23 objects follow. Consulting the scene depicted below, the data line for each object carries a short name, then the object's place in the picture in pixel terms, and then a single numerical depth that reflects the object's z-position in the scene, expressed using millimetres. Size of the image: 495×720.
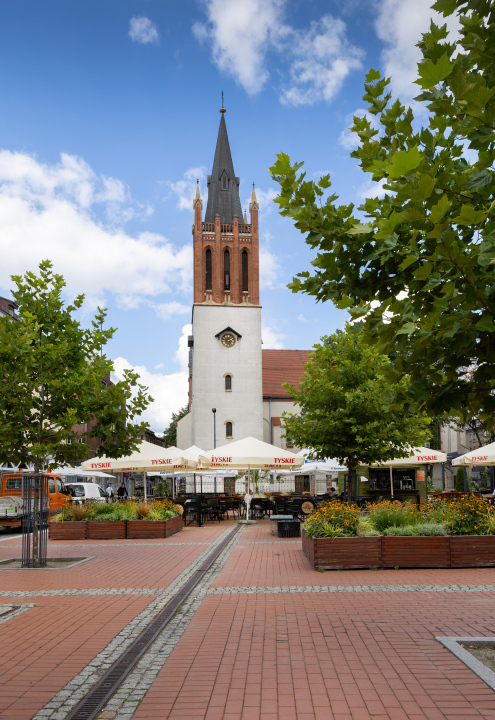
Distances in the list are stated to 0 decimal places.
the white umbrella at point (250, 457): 21656
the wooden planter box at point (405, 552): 11477
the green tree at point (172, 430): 90238
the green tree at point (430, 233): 3500
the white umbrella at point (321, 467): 28484
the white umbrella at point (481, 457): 18438
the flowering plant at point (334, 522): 11930
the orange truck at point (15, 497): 22258
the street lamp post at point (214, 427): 51906
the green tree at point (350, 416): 19000
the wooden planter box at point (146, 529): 18359
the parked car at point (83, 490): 33441
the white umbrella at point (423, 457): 22281
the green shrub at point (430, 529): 11797
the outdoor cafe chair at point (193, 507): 23141
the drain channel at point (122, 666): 5004
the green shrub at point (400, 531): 11883
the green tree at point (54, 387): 12711
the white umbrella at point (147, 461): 20344
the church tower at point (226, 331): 54125
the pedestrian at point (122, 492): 42200
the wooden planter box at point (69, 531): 18438
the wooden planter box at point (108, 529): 18406
